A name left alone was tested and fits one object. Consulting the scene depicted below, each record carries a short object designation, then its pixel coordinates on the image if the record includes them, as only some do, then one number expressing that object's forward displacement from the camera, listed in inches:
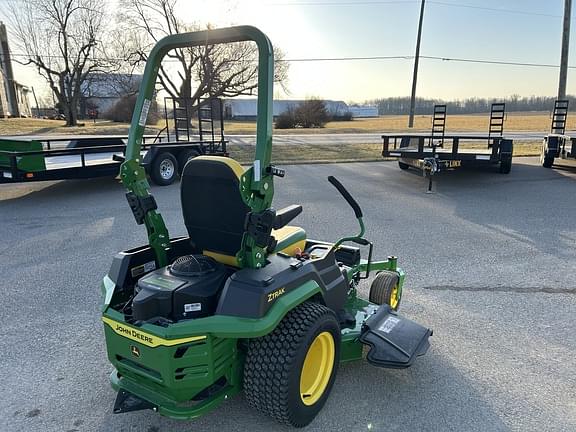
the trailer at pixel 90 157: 300.8
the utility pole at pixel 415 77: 1261.1
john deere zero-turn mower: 86.7
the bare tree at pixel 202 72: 1177.0
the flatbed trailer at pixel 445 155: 373.4
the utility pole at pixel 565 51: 653.3
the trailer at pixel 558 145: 438.6
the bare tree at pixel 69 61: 1248.2
